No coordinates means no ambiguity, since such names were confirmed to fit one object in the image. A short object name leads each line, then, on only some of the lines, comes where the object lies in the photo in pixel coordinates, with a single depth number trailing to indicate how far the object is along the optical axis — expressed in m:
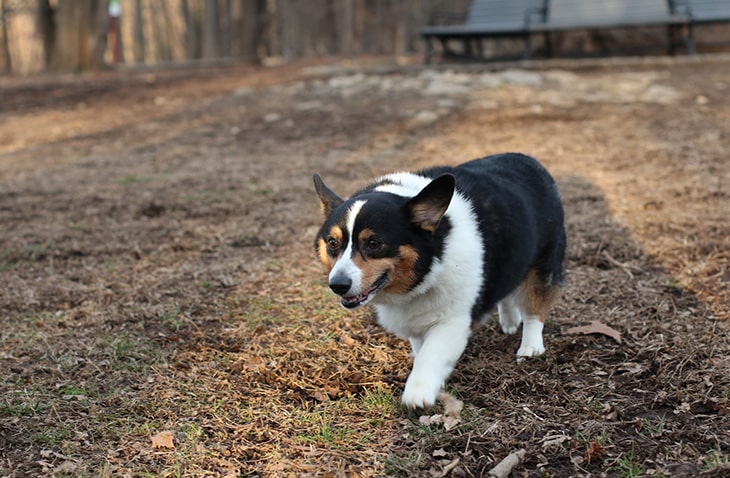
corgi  3.48
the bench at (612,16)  13.09
